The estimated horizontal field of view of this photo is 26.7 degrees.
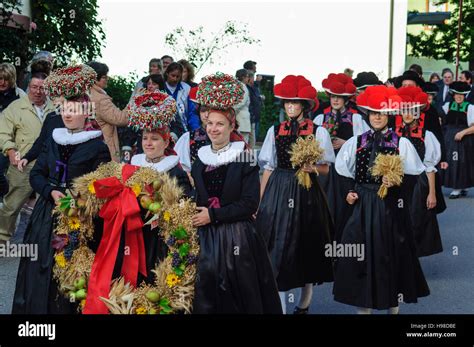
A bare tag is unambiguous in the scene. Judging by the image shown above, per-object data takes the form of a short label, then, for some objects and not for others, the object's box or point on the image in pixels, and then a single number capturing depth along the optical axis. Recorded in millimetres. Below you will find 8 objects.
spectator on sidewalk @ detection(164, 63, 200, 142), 11836
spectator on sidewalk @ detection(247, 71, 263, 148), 18095
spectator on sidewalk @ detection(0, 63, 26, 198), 10773
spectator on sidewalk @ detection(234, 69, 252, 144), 16094
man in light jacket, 10047
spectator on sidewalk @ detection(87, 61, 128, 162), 10344
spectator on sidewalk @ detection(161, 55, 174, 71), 14243
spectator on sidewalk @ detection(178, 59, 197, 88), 12758
